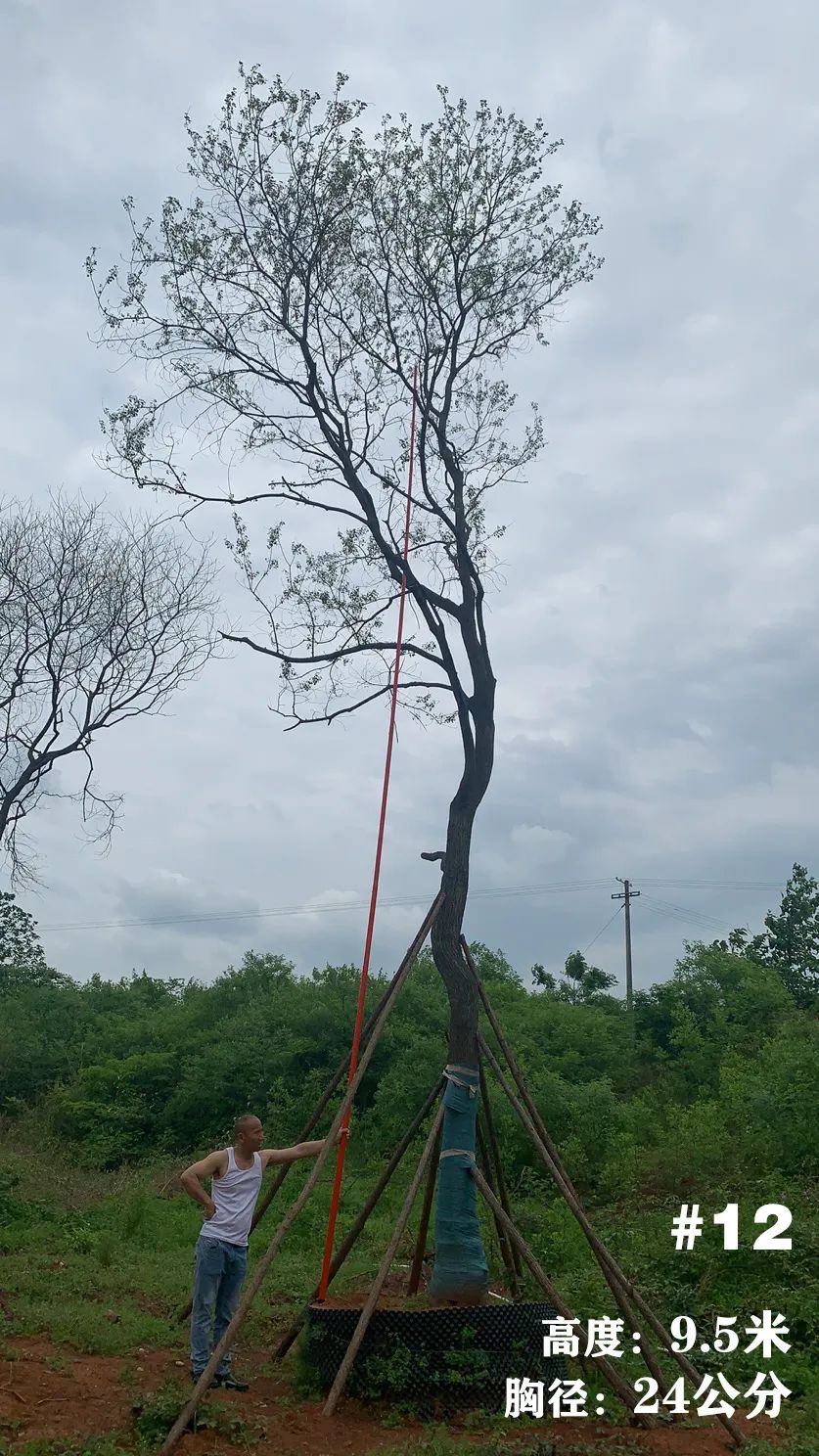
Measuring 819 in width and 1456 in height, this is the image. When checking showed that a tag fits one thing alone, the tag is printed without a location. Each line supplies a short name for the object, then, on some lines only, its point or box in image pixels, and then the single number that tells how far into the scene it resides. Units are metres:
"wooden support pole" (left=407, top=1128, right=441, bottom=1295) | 7.70
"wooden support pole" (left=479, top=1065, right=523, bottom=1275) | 7.95
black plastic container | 6.17
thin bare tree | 16.27
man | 6.39
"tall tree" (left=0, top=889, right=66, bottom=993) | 29.86
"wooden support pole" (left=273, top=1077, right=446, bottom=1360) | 7.20
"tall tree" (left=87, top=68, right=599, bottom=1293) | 9.52
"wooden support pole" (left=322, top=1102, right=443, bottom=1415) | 6.09
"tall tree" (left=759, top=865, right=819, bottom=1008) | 22.31
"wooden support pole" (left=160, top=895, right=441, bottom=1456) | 5.46
